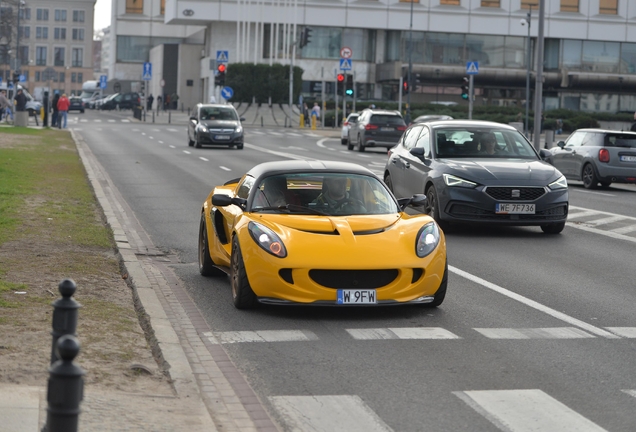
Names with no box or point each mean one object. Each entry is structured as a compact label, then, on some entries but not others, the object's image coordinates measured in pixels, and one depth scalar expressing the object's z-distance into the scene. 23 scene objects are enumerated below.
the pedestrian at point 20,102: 51.67
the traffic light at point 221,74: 69.69
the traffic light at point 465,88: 57.85
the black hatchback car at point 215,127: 42.31
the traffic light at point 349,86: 67.75
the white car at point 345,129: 52.84
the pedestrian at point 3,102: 48.72
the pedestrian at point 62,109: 55.41
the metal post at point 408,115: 67.76
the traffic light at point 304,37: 63.72
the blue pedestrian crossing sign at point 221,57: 69.75
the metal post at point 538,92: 36.34
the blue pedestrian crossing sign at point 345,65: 65.06
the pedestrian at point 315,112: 75.50
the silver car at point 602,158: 27.47
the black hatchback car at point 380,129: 44.72
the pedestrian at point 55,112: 56.66
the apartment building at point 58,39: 182.38
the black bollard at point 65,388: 3.94
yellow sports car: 9.12
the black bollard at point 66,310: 4.79
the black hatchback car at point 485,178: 15.63
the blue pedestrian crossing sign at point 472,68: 51.47
